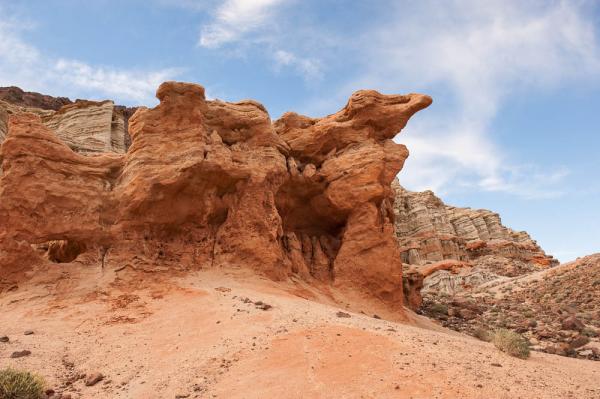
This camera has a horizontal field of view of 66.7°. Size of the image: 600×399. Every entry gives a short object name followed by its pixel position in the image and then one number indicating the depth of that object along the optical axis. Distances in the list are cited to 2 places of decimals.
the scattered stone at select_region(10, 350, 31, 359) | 7.86
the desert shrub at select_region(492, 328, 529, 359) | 8.11
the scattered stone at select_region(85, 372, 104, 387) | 7.20
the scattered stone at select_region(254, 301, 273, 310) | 9.61
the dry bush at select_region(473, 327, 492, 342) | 14.41
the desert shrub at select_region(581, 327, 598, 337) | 15.67
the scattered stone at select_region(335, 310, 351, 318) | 9.45
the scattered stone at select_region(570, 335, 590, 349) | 13.83
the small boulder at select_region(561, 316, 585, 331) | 16.48
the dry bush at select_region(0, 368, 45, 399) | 6.18
